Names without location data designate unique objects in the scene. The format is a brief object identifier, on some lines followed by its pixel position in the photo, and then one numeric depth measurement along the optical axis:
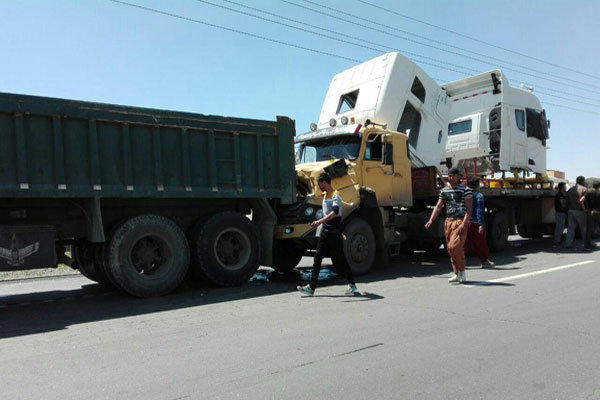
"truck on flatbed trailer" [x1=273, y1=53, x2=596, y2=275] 8.94
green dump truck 6.16
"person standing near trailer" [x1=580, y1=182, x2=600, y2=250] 12.05
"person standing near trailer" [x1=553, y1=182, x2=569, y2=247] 13.45
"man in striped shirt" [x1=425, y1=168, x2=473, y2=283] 7.54
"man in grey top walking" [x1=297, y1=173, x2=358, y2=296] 6.89
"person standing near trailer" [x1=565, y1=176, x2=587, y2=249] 12.09
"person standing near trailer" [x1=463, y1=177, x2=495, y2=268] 9.59
